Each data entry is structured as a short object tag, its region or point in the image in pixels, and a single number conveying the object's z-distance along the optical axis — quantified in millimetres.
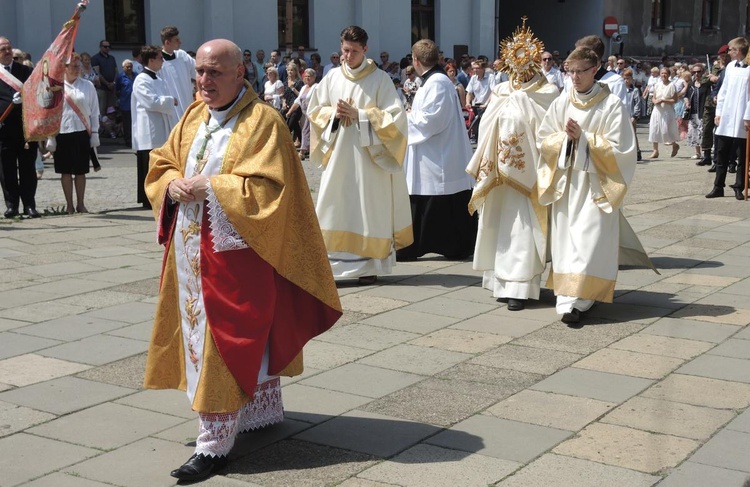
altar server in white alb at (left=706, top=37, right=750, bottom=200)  13203
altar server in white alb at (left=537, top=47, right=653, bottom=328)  6879
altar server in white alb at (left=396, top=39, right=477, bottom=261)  9219
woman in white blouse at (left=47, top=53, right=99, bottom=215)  11570
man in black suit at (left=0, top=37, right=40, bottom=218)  11188
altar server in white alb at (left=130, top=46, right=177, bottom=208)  12102
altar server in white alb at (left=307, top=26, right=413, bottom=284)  8148
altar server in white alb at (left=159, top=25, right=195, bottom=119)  12453
